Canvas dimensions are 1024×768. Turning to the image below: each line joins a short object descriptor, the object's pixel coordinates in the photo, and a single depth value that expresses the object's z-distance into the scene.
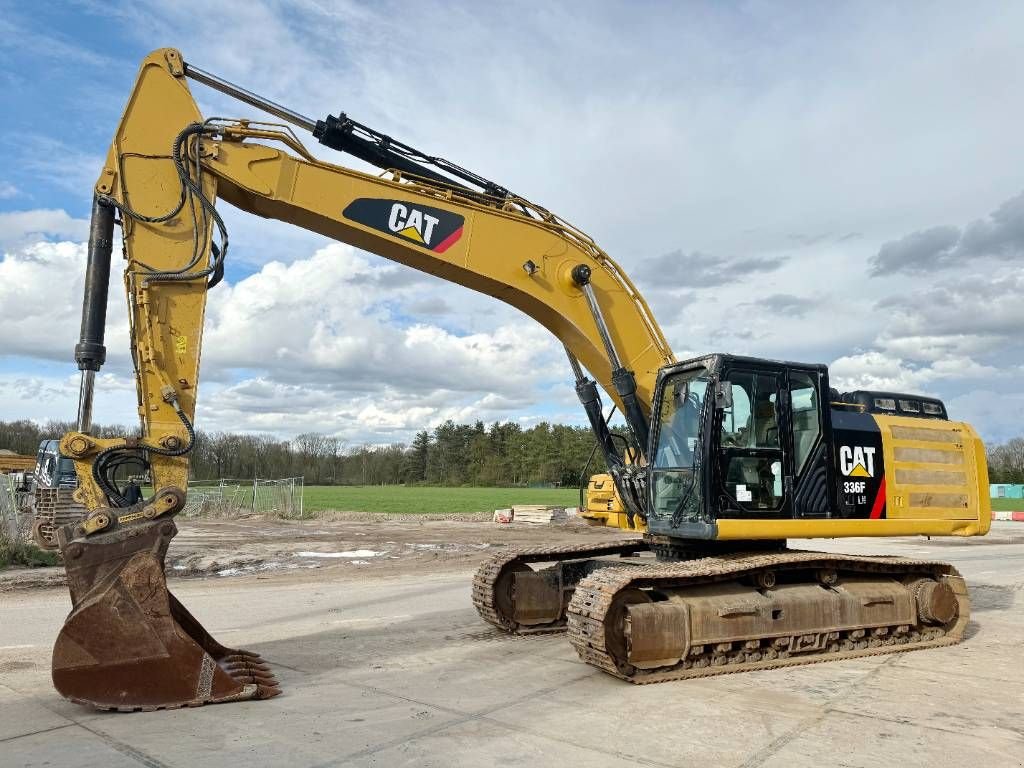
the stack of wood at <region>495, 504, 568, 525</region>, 32.75
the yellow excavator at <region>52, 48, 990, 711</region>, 6.38
